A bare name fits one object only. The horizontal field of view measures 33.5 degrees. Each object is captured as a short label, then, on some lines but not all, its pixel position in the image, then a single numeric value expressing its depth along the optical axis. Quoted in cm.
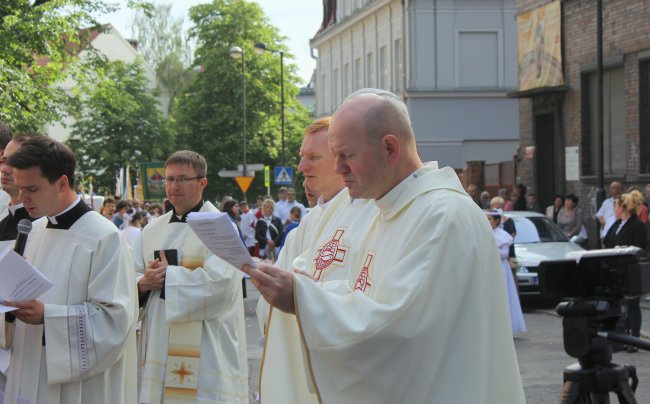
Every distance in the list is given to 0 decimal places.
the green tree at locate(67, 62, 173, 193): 6197
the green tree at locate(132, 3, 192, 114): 7675
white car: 1725
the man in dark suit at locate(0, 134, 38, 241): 595
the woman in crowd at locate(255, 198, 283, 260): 1998
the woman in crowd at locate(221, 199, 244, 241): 2312
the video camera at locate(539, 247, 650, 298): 460
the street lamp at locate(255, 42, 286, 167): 4089
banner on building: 2861
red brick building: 2453
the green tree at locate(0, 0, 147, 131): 1811
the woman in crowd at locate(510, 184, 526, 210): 2858
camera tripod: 465
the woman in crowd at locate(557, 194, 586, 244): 2289
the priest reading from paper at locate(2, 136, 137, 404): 511
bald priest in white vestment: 356
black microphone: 507
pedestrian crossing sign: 3575
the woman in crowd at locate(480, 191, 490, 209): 2783
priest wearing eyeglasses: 678
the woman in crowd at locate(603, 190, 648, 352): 1345
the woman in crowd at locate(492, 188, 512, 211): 2819
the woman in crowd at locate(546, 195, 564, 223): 2450
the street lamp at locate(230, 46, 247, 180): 4284
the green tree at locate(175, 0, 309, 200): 5638
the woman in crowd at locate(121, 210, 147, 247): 1500
